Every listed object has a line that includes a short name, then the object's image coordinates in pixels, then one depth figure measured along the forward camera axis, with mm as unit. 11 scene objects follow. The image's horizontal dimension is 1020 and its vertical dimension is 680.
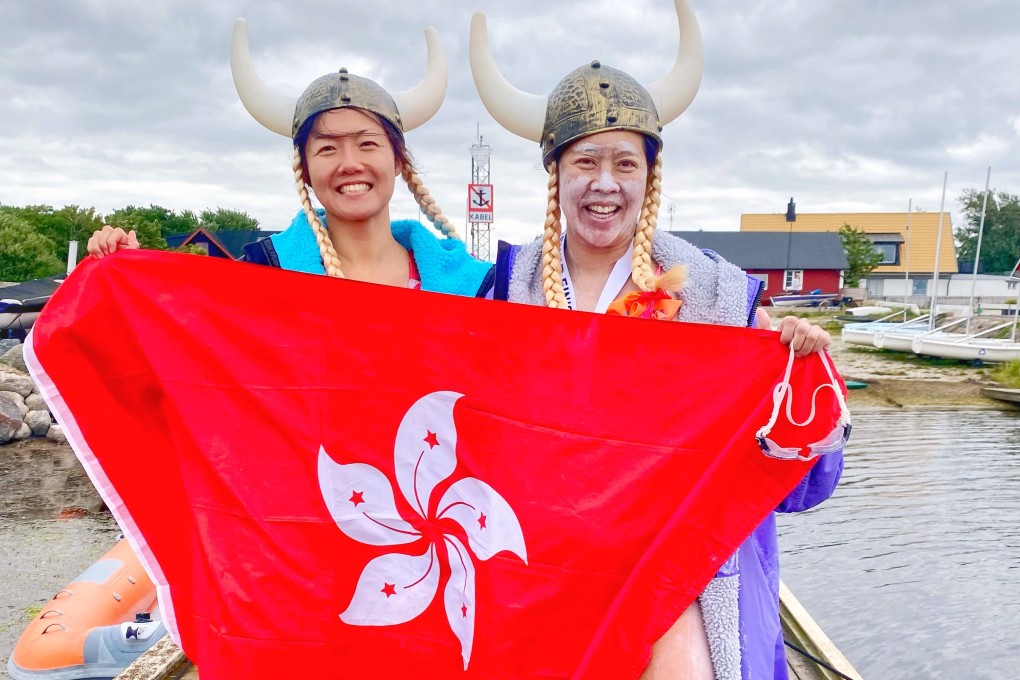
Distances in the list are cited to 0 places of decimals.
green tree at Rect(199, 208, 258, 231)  61125
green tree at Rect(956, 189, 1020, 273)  62188
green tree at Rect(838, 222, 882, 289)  44375
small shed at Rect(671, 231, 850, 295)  44719
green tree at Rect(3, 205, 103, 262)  32938
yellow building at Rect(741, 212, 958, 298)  48500
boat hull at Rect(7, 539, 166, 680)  4465
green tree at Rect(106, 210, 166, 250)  30578
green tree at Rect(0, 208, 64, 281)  28219
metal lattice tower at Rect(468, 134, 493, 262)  18219
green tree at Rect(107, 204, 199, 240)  51906
